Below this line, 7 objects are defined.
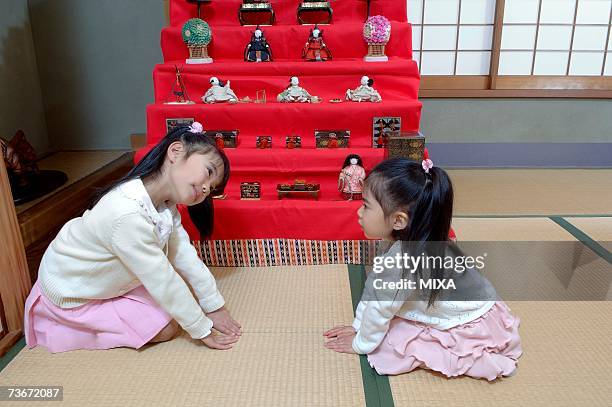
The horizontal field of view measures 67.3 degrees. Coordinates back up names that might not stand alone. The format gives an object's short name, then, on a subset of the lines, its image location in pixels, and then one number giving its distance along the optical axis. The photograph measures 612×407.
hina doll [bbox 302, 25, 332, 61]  2.81
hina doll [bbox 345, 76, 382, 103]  2.65
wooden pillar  1.74
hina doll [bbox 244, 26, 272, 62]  2.82
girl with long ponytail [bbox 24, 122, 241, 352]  1.59
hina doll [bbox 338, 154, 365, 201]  2.41
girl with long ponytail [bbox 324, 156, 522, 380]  1.47
